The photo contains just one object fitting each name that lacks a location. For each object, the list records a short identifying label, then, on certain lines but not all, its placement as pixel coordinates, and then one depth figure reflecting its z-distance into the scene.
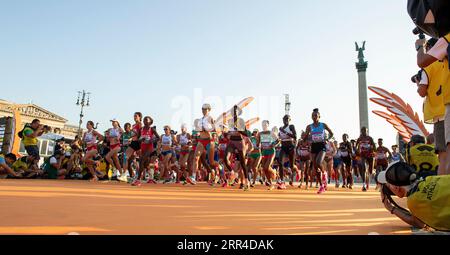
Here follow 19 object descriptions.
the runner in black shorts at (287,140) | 10.21
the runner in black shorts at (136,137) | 10.68
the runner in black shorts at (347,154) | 13.27
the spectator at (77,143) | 14.17
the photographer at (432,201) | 1.51
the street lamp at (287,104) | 43.83
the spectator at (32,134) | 11.30
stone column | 39.91
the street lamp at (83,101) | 49.64
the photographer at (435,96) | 3.73
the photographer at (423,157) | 4.00
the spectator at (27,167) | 12.23
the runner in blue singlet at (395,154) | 13.32
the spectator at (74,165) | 13.54
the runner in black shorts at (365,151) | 11.34
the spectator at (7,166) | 11.00
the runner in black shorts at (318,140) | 9.08
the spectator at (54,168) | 13.05
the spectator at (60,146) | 13.95
